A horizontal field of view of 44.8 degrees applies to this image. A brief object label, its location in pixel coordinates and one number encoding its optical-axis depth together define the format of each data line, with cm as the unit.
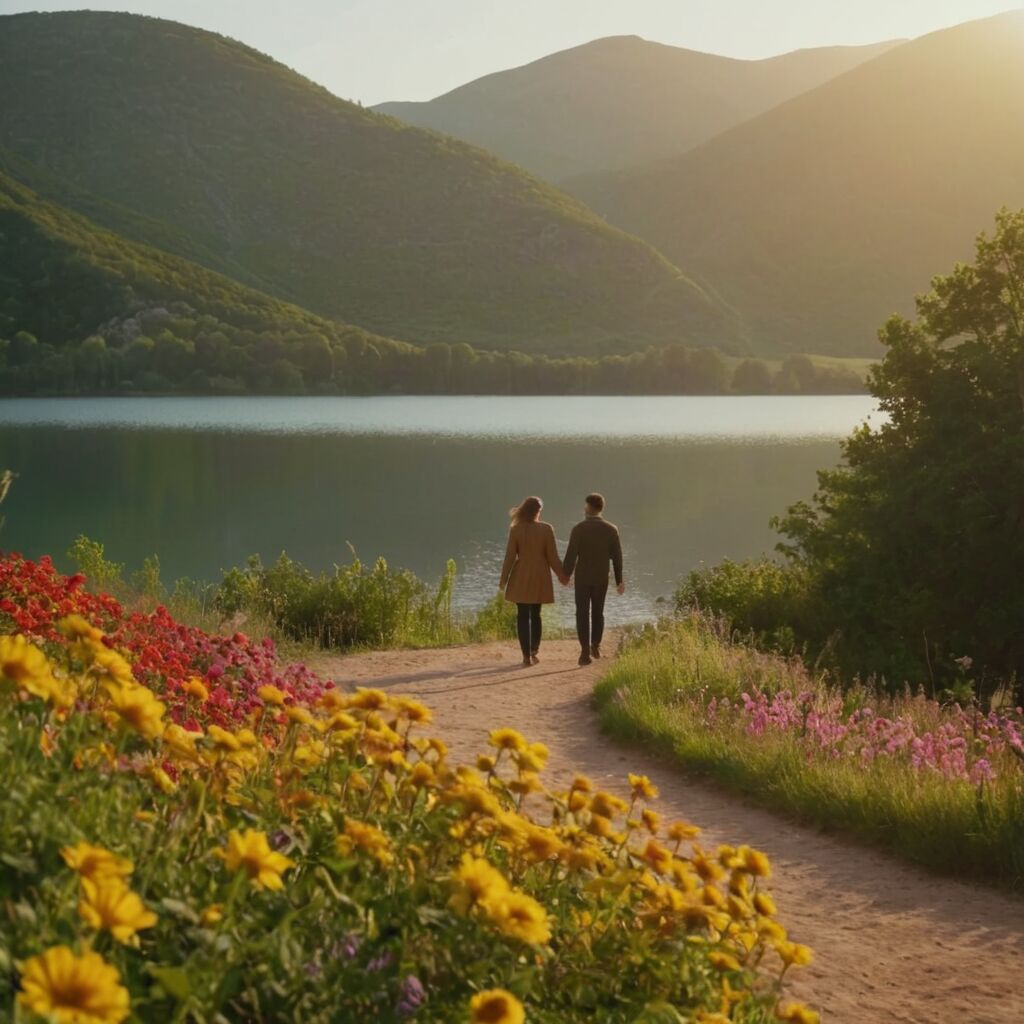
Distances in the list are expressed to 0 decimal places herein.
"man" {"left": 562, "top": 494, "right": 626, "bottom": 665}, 1275
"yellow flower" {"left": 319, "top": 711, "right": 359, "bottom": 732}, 334
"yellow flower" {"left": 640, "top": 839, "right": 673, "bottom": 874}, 323
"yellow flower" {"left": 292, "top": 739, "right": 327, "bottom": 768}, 343
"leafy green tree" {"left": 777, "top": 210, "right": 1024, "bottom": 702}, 1472
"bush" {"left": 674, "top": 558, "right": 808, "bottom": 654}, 1620
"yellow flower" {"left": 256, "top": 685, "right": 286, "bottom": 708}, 340
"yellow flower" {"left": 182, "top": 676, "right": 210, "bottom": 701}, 346
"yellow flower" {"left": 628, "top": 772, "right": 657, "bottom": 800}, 363
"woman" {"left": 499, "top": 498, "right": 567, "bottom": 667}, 1252
